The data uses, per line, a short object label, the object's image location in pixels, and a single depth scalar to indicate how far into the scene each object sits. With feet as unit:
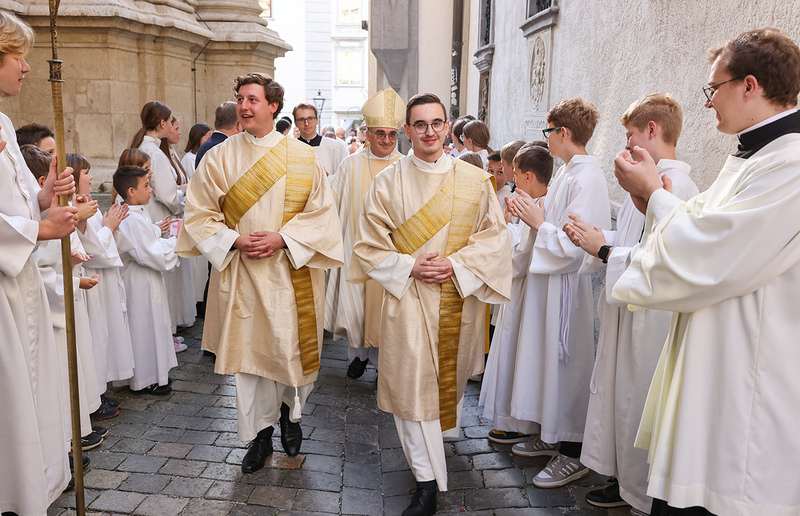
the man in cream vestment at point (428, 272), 11.36
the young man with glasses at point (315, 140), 22.56
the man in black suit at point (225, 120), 21.01
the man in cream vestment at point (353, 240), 17.35
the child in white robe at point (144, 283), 15.96
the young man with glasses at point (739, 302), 7.01
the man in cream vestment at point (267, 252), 12.67
